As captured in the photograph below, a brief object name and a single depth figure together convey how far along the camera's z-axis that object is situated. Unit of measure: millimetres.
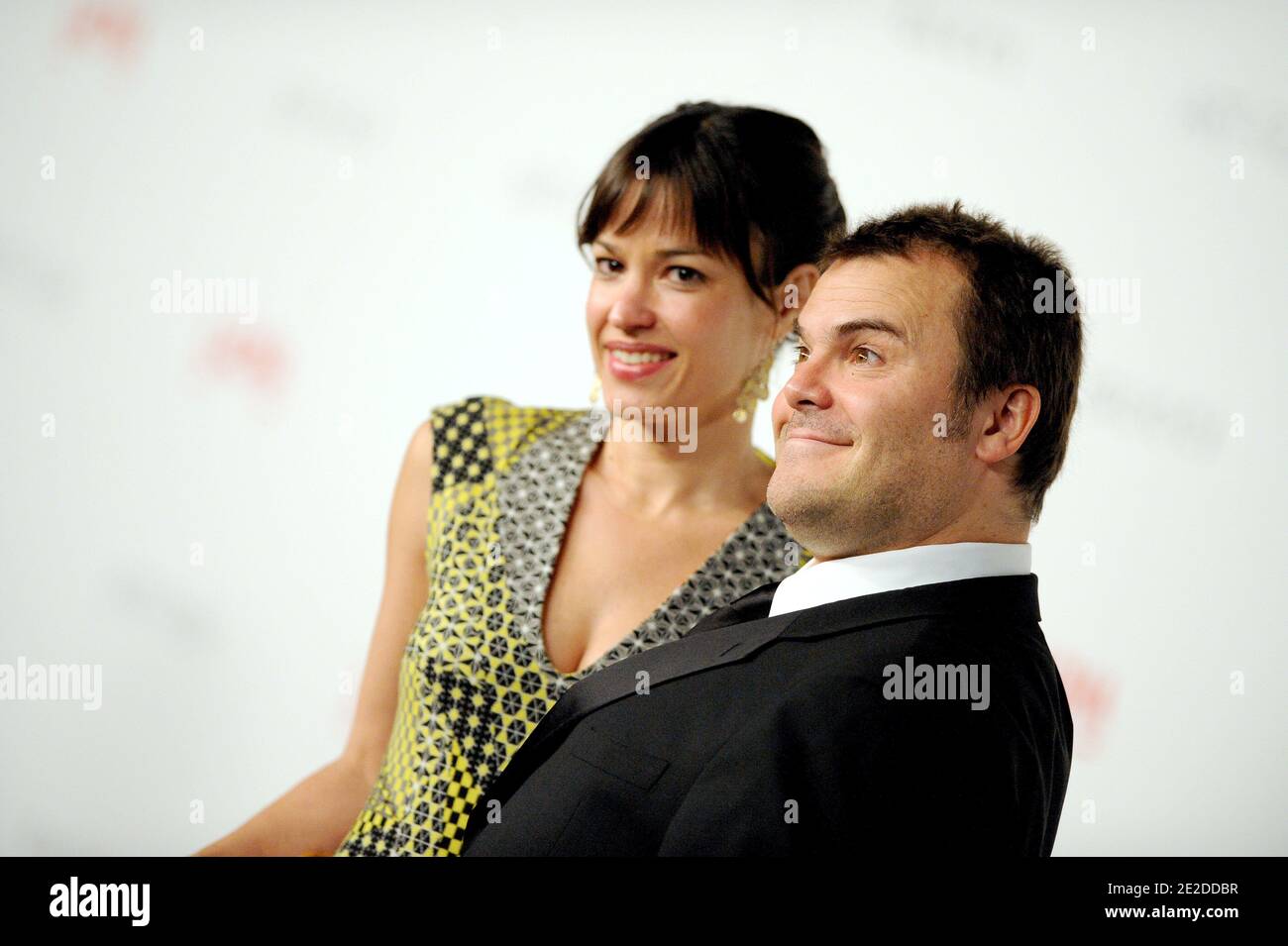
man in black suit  1309
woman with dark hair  1958
